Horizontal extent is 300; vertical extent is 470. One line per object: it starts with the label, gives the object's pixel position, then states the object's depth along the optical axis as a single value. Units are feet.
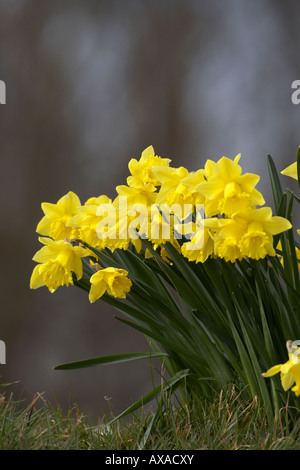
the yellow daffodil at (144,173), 8.54
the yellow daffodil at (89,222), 8.49
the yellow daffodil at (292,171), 8.58
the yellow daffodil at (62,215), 8.66
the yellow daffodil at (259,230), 8.26
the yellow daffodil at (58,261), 8.49
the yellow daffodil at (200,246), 8.33
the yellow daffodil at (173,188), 8.44
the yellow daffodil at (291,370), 8.10
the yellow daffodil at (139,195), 8.52
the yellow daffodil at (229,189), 8.28
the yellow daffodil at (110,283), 8.41
